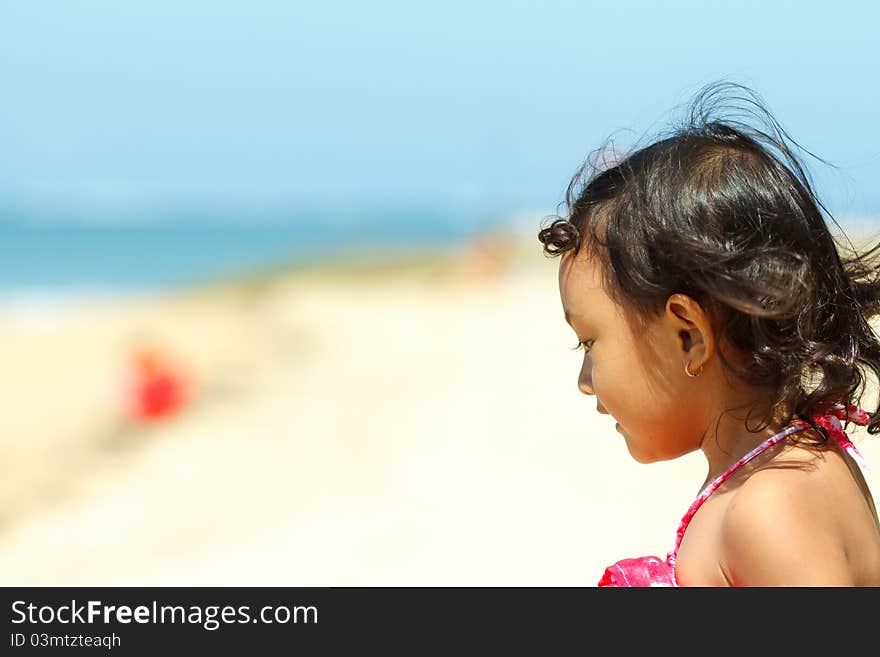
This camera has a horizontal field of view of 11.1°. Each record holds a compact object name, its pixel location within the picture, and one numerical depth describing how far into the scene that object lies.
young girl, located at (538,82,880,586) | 2.35
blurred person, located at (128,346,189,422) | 6.74
